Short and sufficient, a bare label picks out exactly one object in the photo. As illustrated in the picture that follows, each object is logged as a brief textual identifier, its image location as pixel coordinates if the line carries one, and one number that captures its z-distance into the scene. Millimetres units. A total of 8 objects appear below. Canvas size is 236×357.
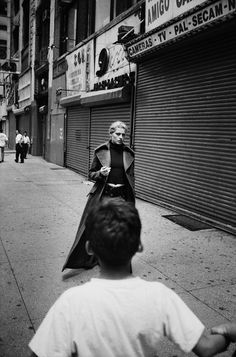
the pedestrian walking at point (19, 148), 20639
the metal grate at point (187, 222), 7570
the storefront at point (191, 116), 7332
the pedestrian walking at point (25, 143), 20925
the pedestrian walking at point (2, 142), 20538
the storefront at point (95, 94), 11922
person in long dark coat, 4980
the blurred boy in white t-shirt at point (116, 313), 1487
